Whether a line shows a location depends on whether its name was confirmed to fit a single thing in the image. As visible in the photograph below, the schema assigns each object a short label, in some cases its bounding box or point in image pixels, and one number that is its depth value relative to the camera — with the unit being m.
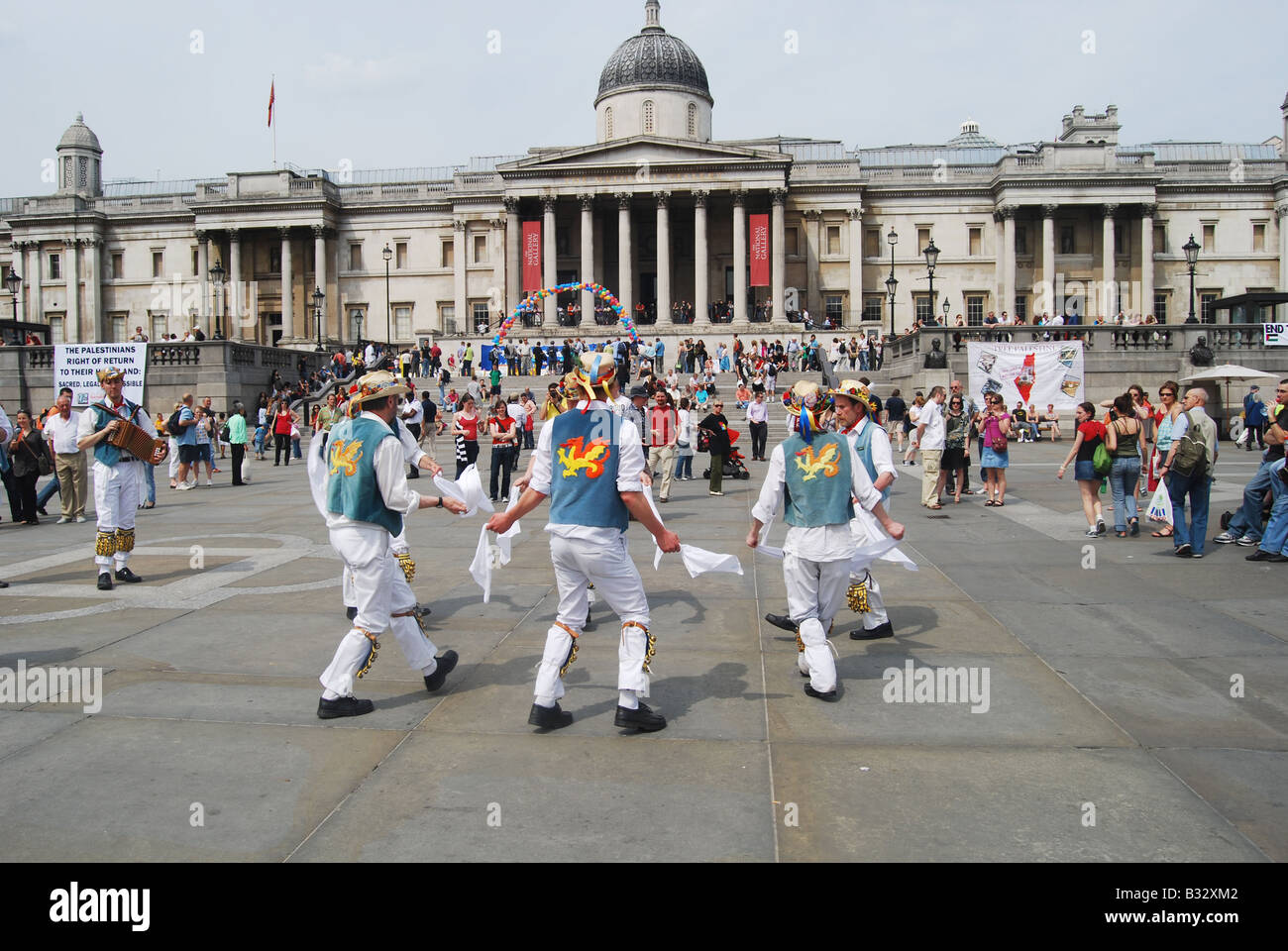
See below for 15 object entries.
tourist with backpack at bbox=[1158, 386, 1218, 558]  11.12
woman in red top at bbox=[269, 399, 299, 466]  26.34
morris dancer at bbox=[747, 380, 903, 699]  6.37
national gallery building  57.62
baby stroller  20.25
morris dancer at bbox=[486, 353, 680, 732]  5.57
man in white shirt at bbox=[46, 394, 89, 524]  15.25
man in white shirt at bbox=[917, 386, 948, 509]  15.35
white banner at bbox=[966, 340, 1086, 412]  30.98
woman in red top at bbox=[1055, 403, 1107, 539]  12.56
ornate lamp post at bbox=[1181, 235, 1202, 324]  38.33
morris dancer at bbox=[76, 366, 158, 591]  9.83
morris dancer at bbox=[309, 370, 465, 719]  5.91
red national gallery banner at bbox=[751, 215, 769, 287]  57.06
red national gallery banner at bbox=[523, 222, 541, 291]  58.12
